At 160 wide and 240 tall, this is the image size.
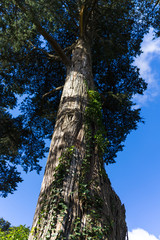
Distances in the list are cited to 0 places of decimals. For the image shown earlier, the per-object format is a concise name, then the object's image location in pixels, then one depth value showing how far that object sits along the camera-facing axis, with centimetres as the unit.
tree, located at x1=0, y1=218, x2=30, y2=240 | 397
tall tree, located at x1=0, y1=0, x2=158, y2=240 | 318
